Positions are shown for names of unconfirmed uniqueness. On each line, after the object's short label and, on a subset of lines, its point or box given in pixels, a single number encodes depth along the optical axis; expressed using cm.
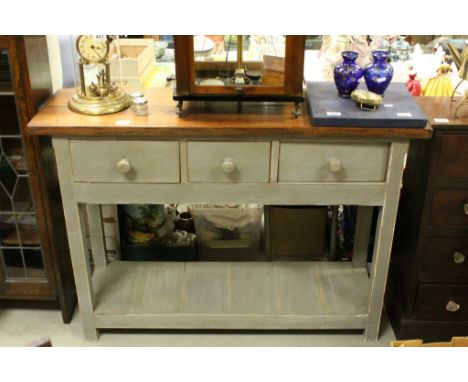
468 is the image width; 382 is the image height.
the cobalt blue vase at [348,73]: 161
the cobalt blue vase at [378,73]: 160
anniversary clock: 158
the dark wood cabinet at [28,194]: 165
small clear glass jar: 160
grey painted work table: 155
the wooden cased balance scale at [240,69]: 145
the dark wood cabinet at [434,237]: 165
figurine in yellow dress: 196
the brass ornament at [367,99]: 157
